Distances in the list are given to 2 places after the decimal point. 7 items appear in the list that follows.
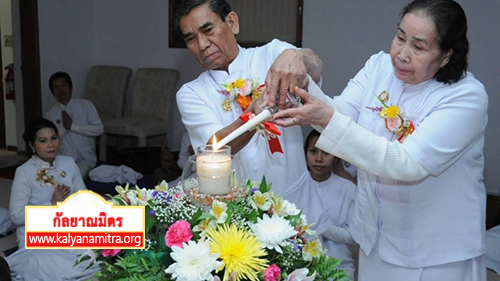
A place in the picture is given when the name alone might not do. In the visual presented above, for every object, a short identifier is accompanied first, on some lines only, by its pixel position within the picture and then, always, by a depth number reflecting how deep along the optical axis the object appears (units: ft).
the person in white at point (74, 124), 17.47
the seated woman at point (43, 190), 10.20
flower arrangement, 3.19
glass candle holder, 3.57
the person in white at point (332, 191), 9.89
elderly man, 5.64
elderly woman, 4.47
